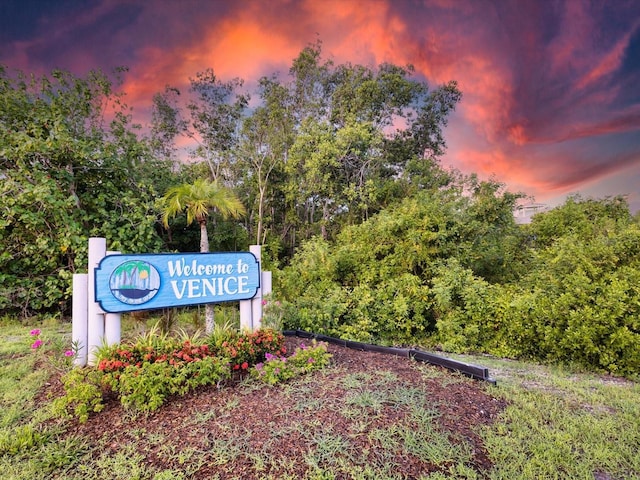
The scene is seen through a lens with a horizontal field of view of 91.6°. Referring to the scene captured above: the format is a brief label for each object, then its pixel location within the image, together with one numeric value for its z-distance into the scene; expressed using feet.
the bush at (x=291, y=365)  9.31
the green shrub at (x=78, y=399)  7.36
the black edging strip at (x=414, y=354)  9.90
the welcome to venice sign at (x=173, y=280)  9.65
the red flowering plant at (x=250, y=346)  9.64
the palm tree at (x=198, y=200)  18.71
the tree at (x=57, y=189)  18.07
